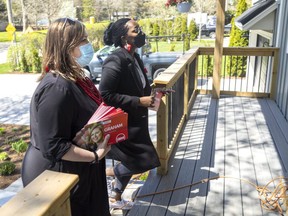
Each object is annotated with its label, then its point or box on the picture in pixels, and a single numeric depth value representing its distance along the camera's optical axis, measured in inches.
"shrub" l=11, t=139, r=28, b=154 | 219.8
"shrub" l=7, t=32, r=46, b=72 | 593.3
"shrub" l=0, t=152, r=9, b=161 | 211.3
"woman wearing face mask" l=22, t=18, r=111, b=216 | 61.3
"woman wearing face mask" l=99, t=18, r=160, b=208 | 97.0
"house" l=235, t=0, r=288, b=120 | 218.5
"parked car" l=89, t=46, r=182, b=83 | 434.3
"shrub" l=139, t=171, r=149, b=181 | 162.6
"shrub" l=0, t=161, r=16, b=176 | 190.7
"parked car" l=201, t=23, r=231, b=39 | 1115.4
